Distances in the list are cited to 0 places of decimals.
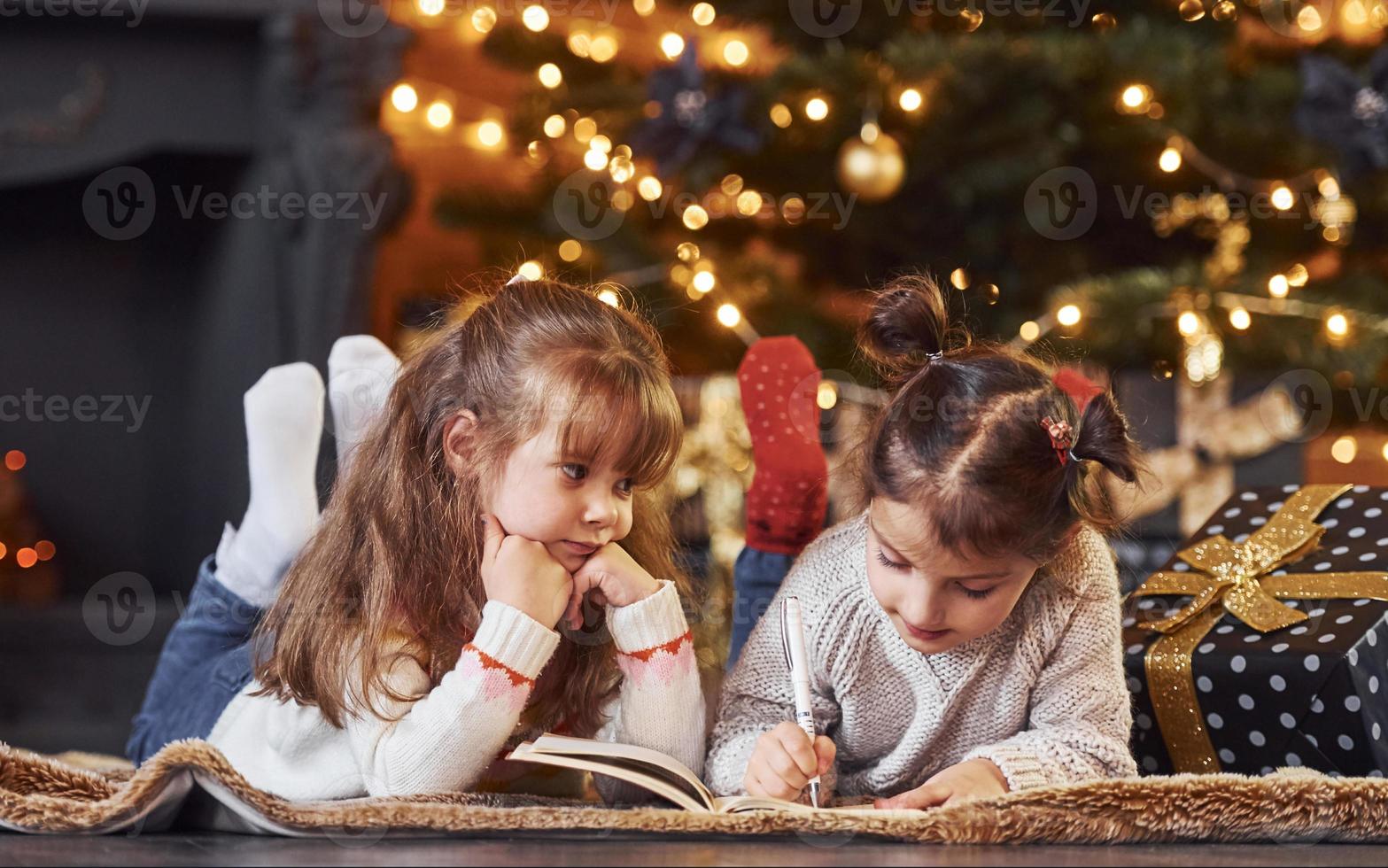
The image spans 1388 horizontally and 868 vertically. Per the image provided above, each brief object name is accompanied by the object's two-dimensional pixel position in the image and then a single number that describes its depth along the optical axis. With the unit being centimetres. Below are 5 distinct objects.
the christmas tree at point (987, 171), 331
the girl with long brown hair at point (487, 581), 260
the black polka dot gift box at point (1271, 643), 269
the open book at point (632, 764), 254
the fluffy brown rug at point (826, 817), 246
